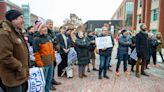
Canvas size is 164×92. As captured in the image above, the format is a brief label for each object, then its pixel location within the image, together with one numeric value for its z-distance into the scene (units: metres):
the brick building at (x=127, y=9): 31.66
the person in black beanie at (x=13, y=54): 1.65
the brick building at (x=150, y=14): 14.84
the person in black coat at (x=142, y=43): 3.97
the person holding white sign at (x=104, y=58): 3.90
